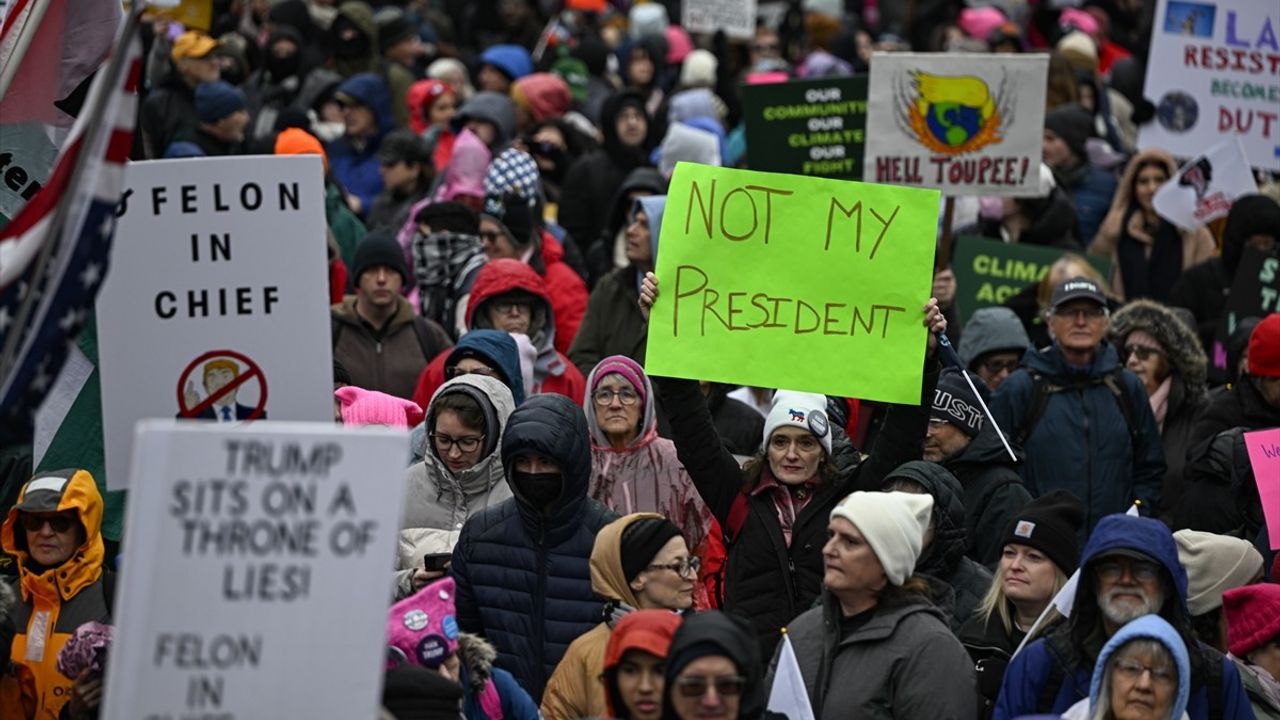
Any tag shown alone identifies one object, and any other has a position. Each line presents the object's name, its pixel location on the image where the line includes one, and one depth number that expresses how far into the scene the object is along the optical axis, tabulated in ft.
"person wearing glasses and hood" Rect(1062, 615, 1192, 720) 41.96
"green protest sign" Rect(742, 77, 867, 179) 86.07
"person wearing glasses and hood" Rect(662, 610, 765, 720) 39.37
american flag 35.55
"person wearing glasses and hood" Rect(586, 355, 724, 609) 54.70
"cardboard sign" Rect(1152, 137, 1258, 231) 83.92
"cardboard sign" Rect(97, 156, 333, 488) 41.81
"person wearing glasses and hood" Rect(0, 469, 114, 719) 49.62
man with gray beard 44.24
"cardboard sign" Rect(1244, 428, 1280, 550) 55.83
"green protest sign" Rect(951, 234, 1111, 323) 81.41
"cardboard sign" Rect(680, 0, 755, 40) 131.54
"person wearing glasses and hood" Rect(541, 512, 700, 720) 45.68
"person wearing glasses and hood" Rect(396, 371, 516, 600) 54.34
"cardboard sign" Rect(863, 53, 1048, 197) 77.30
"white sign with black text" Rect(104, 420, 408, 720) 33.42
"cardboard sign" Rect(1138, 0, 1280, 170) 85.97
